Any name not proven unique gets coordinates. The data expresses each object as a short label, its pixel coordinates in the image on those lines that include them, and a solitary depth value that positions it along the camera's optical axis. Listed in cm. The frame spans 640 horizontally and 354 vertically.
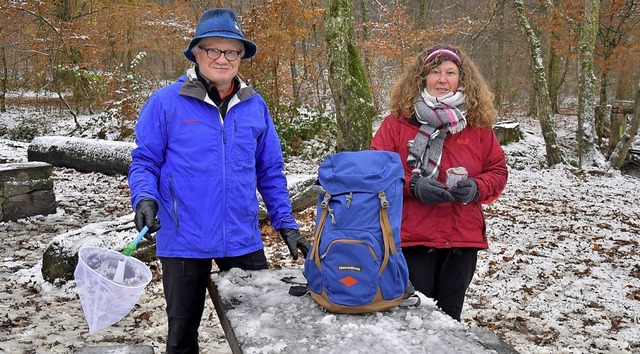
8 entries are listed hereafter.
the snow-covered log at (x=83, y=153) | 988
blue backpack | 218
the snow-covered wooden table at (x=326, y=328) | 202
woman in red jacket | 279
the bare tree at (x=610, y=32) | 1323
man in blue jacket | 262
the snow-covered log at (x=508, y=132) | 1412
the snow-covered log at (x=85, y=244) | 487
